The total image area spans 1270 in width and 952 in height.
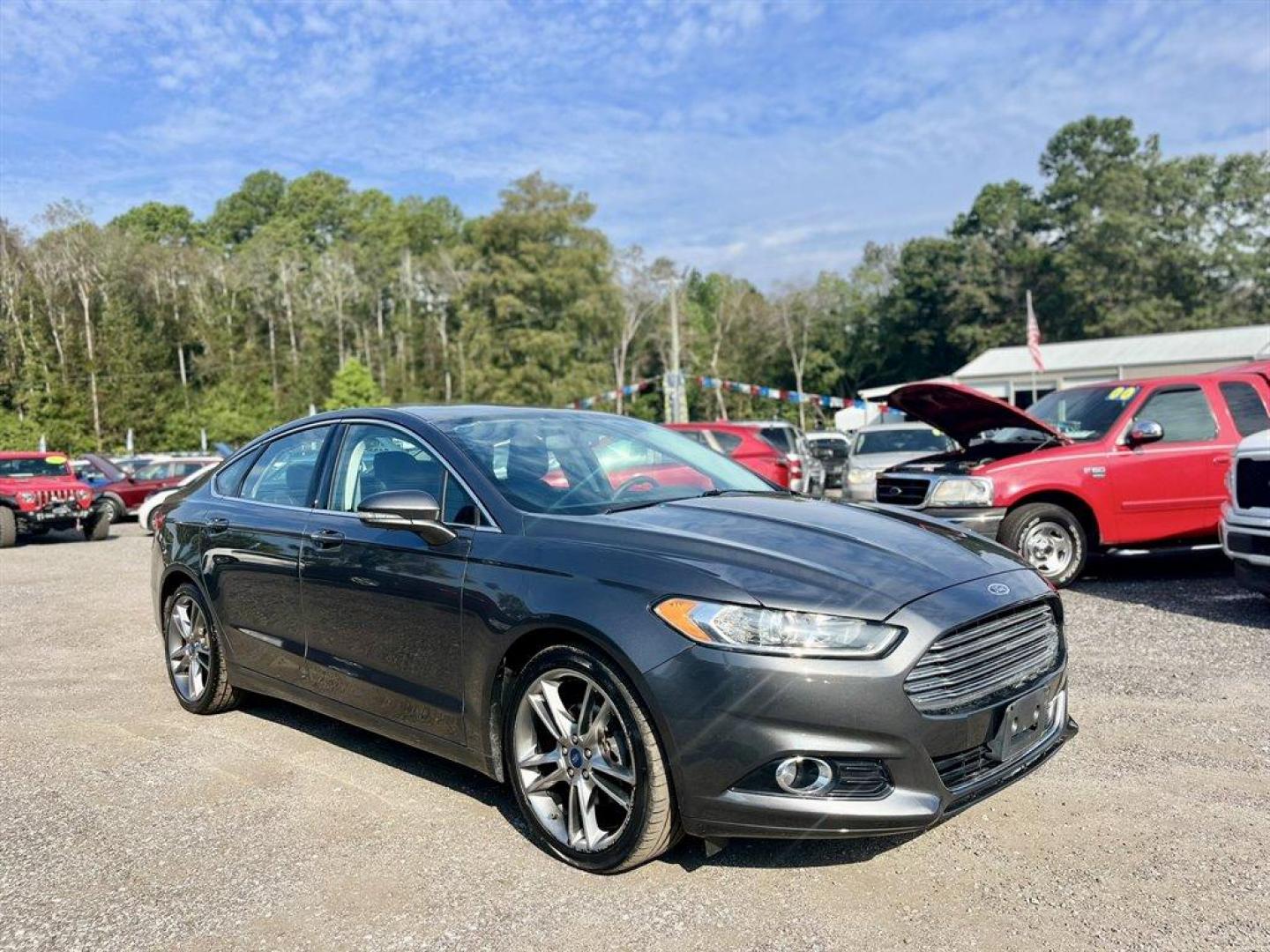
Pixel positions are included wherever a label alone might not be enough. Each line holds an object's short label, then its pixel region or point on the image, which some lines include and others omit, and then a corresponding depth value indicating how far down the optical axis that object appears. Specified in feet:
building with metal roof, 116.16
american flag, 66.75
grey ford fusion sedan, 9.61
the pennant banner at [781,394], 113.50
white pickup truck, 21.52
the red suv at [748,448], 45.52
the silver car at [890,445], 48.57
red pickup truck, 26.86
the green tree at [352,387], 184.44
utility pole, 100.53
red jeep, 53.78
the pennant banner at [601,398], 131.25
